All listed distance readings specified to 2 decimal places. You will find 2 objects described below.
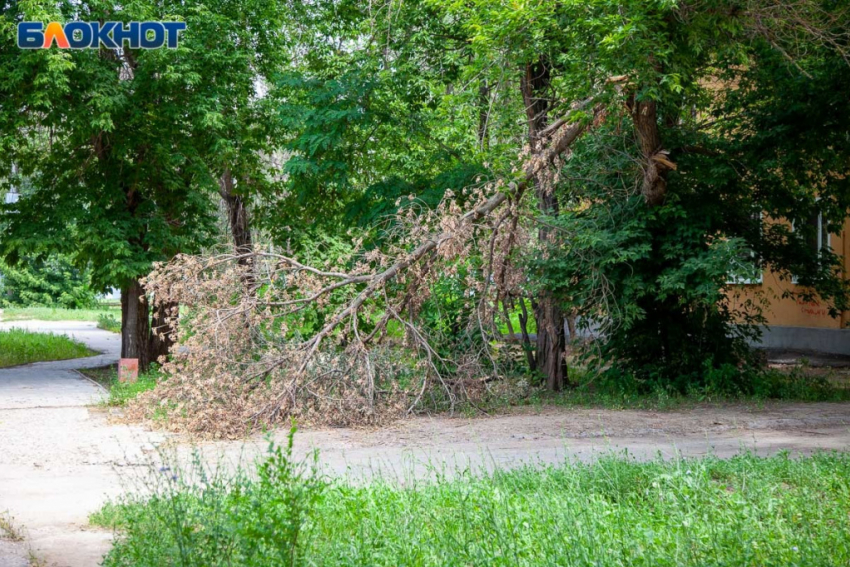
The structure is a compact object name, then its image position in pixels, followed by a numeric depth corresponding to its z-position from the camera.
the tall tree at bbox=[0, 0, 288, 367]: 16.56
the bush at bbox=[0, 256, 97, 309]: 50.84
